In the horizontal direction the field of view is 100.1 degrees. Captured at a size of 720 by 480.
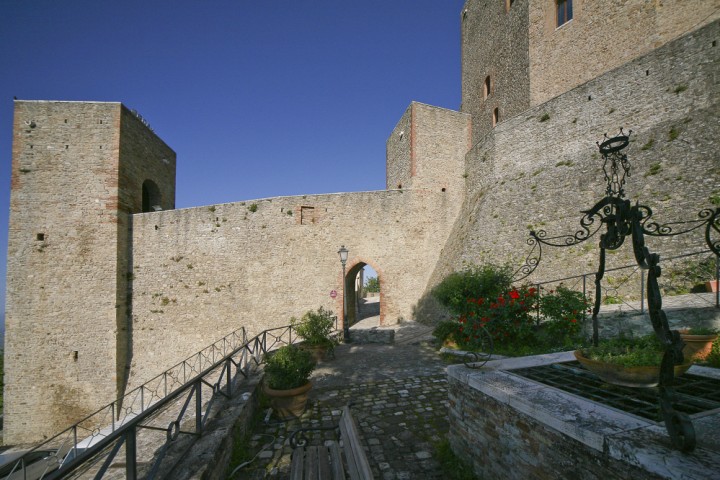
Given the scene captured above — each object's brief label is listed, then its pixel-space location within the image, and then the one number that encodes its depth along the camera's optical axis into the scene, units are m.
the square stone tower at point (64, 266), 11.17
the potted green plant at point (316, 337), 7.68
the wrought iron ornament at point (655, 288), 1.69
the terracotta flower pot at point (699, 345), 4.34
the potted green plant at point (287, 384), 4.60
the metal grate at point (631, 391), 2.32
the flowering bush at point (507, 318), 6.48
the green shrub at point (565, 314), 6.08
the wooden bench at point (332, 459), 2.42
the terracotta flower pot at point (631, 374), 2.37
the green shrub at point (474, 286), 7.32
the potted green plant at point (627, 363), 2.38
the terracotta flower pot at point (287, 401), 4.57
